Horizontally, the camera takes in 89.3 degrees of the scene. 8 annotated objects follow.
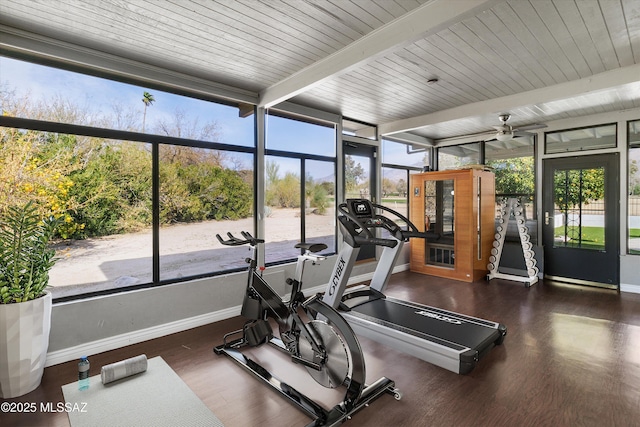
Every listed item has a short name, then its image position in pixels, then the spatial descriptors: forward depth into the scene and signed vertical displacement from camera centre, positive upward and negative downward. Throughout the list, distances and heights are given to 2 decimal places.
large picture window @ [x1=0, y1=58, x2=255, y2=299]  2.91 +0.39
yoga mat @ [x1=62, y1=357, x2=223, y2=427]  2.13 -1.38
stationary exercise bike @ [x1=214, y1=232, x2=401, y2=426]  2.15 -1.04
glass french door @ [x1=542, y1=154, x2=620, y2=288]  5.28 -0.20
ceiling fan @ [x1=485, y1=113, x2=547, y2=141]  4.62 +1.13
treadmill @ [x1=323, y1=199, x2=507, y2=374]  2.82 -1.19
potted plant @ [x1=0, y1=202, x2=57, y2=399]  2.38 -0.69
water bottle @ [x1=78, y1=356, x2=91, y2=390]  2.52 -1.29
